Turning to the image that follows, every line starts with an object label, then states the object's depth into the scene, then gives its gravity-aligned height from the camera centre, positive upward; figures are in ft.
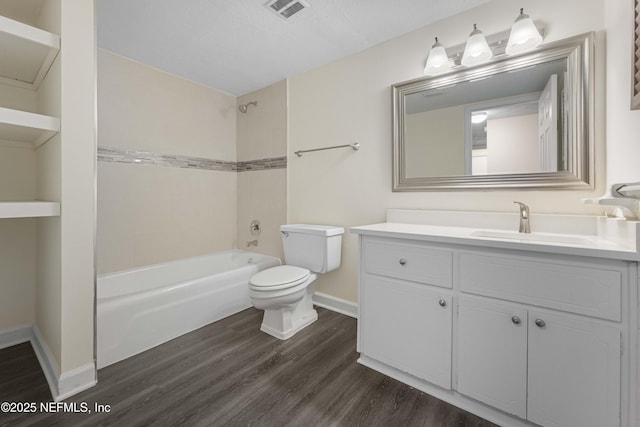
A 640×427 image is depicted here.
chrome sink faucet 4.63 -0.13
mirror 4.56 +1.74
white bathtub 5.33 -2.09
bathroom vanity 3.14 -1.47
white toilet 5.97 -1.54
